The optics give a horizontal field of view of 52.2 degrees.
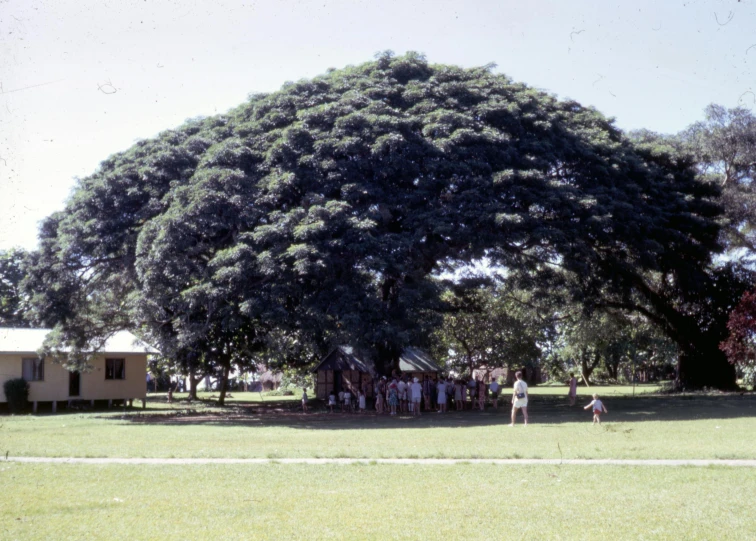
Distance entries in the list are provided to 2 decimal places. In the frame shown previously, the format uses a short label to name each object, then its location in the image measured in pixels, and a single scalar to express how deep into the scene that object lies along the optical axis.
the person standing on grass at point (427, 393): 32.34
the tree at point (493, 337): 53.03
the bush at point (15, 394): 34.19
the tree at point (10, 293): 57.50
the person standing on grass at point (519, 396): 22.02
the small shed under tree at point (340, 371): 40.94
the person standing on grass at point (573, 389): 33.71
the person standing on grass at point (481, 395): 32.28
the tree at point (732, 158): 38.84
